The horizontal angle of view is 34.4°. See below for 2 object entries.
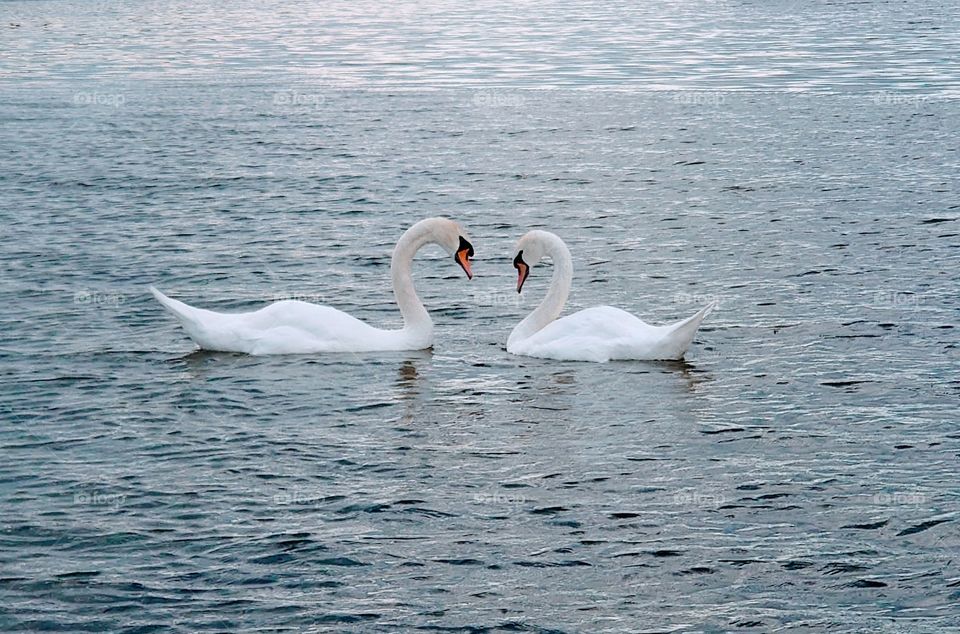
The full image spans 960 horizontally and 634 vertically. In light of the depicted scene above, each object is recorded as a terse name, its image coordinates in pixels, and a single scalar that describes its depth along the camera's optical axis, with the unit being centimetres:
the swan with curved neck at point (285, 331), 1559
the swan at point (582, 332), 1499
